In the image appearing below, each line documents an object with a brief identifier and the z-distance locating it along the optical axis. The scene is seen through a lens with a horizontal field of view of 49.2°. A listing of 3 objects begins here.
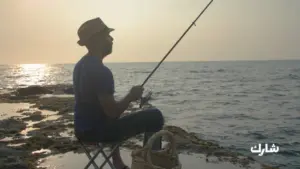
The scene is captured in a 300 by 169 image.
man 3.57
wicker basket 3.76
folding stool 3.96
